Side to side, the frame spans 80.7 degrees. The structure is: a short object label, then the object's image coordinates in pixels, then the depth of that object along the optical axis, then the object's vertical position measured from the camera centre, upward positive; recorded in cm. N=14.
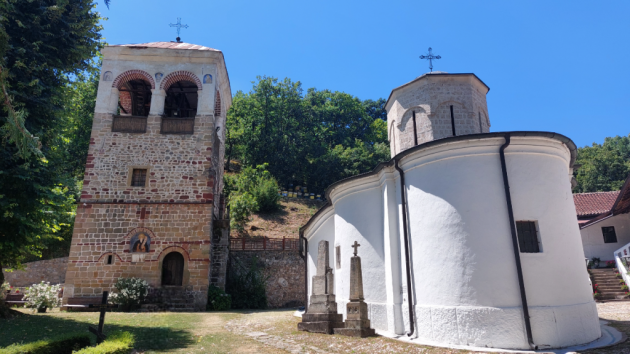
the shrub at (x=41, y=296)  1313 -71
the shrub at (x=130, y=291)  1407 -62
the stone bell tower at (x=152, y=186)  1523 +378
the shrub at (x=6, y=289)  1019 -42
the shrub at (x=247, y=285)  1778 -53
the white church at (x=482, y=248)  702 +48
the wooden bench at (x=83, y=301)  1460 -98
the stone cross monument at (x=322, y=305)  928 -81
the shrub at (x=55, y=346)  550 -111
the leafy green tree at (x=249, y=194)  2583 +628
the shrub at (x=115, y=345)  565 -111
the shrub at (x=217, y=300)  1561 -106
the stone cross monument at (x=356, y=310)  852 -86
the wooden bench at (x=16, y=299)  1402 -89
